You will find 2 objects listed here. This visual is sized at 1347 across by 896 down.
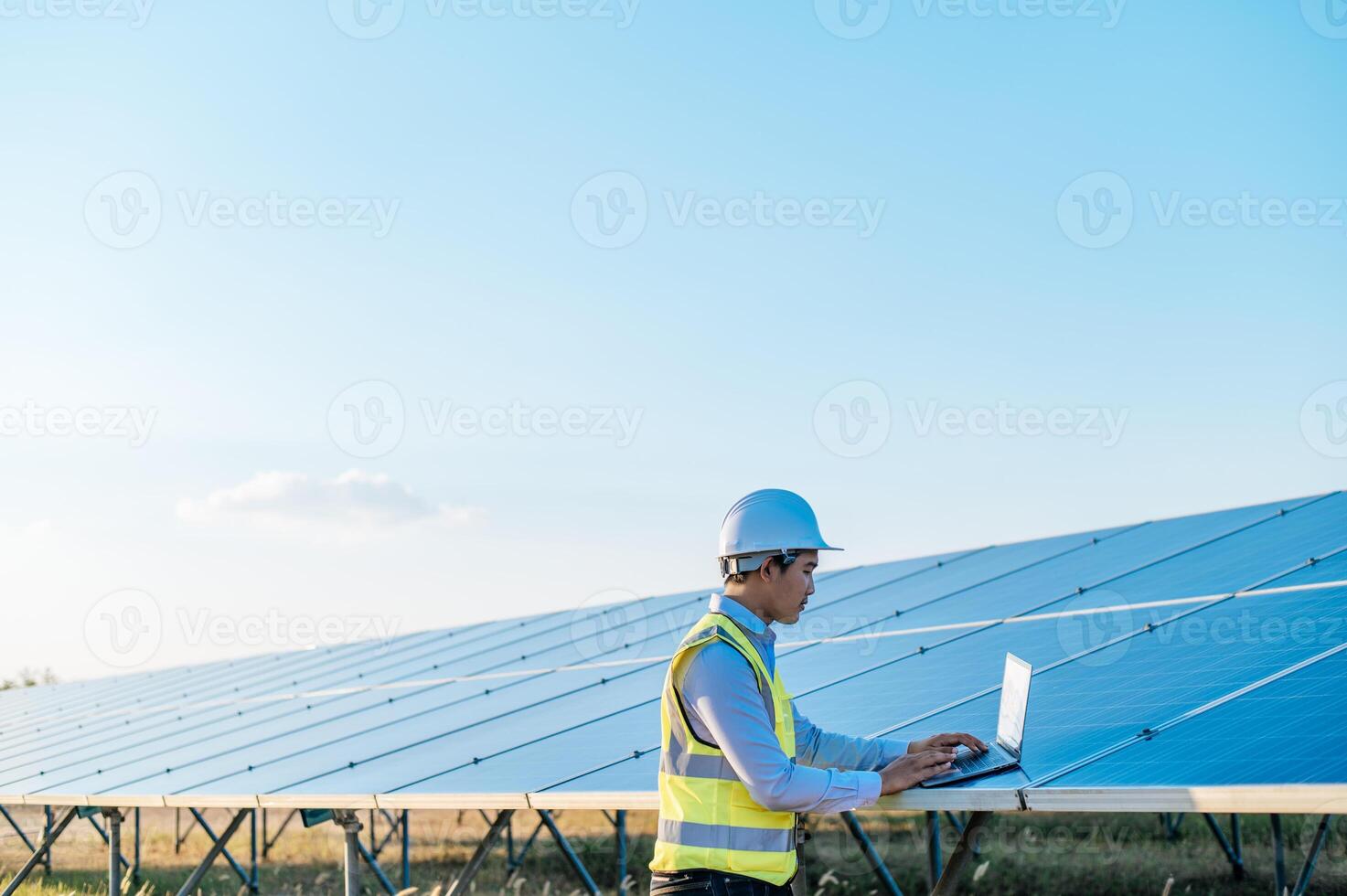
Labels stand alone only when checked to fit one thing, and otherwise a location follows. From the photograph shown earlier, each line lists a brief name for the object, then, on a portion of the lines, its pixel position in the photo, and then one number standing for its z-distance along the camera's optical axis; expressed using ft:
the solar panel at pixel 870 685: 22.02
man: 15.66
